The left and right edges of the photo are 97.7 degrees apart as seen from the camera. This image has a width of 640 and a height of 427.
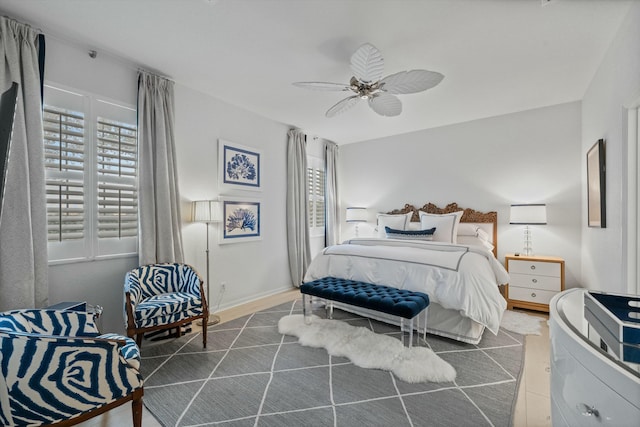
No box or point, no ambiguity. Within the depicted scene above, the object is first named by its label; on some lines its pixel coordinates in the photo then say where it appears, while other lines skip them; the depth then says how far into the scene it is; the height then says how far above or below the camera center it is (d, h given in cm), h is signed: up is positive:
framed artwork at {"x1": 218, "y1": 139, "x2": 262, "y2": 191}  373 +67
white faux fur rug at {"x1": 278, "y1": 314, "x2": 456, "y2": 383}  215 -123
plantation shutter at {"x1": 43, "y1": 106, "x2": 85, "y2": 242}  234 +38
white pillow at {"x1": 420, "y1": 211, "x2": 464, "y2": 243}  416 -21
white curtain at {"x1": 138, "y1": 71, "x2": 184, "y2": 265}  283 +41
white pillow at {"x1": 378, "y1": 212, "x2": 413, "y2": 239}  474 -18
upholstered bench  241 -80
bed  260 -61
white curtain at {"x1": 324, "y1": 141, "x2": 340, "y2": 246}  566 +41
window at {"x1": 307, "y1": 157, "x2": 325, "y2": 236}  538 +36
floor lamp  323 +3
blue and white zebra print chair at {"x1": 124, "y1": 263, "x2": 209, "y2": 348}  230 -77
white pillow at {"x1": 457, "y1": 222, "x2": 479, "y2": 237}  434 -29
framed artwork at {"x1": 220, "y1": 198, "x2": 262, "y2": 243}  378 -10
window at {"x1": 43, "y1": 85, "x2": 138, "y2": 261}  237 +37
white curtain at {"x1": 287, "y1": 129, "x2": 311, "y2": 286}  470 +10
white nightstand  352 -91
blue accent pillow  418 -35
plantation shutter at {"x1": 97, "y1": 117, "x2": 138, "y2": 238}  263 +35
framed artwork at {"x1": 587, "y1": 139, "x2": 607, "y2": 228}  258 +24
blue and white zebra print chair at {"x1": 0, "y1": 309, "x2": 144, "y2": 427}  123 -77
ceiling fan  219 +116
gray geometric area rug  172 -126
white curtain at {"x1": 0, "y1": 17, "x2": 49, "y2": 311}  205 +21
